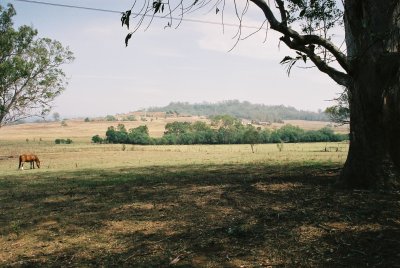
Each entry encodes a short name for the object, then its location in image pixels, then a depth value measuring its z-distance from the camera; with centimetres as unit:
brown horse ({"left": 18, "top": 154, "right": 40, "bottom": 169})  3453
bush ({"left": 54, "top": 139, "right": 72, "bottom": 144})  10459
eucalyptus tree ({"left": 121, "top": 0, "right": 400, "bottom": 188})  855
